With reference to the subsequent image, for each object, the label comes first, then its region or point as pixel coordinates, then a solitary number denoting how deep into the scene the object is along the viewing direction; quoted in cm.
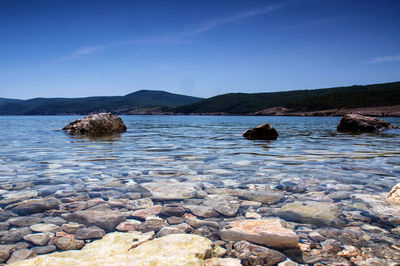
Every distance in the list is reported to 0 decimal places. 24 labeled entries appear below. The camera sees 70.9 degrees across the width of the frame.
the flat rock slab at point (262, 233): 266
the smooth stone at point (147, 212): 342
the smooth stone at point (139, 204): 374
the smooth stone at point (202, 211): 349
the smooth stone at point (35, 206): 352
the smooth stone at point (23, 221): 310
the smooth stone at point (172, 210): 354
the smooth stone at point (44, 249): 253
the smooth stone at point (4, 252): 235
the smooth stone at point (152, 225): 306
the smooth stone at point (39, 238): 270
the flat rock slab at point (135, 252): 229
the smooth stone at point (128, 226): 306
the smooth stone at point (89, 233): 286
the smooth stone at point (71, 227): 297
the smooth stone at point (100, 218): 315
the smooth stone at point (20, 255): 235
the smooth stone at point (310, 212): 327
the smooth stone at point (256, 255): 239
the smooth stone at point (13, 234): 269
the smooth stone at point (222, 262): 234
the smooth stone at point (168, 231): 293
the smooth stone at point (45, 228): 296
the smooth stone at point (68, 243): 263
